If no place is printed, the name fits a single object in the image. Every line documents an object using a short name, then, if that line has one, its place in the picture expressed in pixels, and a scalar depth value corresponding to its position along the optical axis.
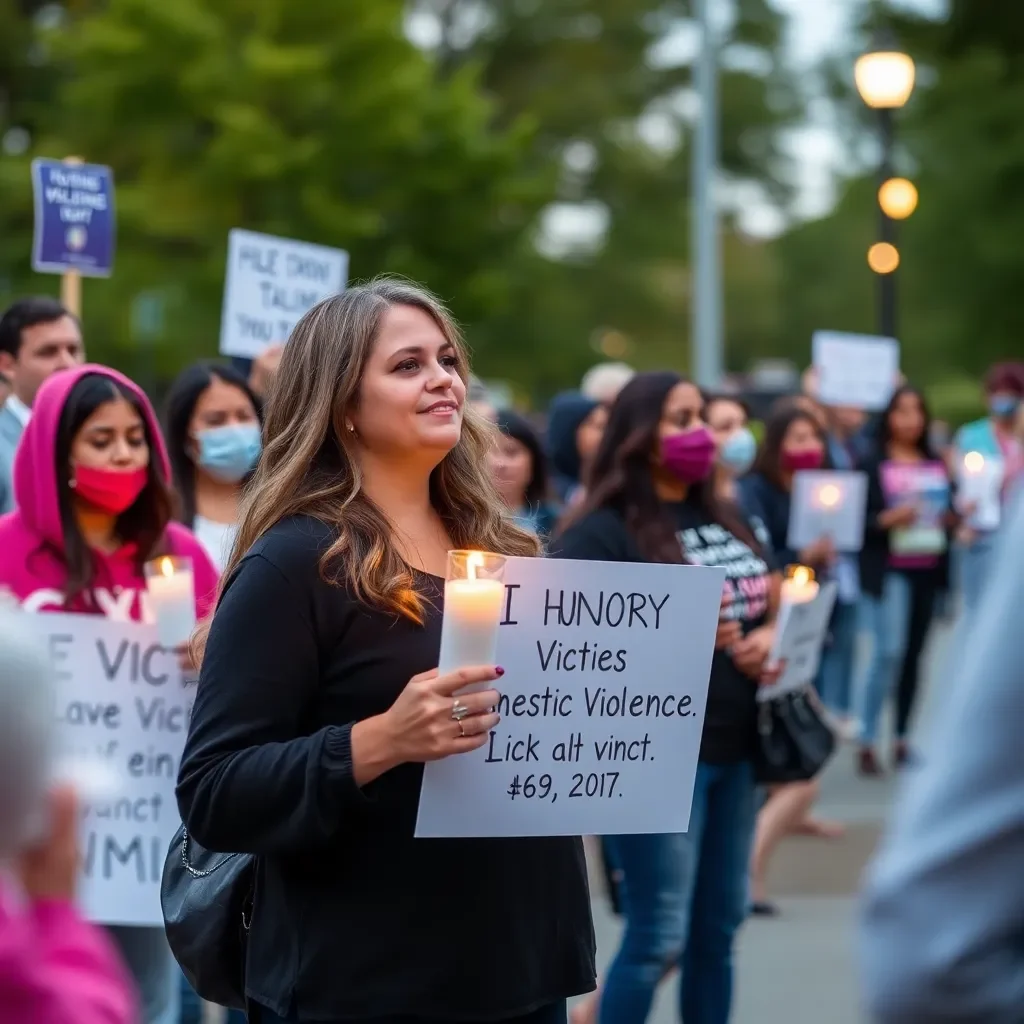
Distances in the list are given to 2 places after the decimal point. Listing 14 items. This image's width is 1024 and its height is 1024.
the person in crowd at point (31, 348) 5.69
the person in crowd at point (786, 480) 8.60
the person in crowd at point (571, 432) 8.29
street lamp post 13.43
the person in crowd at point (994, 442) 11.51
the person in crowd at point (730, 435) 7.63
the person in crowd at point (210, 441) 5.52
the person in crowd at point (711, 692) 4.63
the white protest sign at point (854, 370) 10.75
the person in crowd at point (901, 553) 10.08
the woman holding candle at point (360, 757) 2.71
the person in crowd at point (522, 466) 7.36
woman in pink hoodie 4.37
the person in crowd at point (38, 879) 1.51
